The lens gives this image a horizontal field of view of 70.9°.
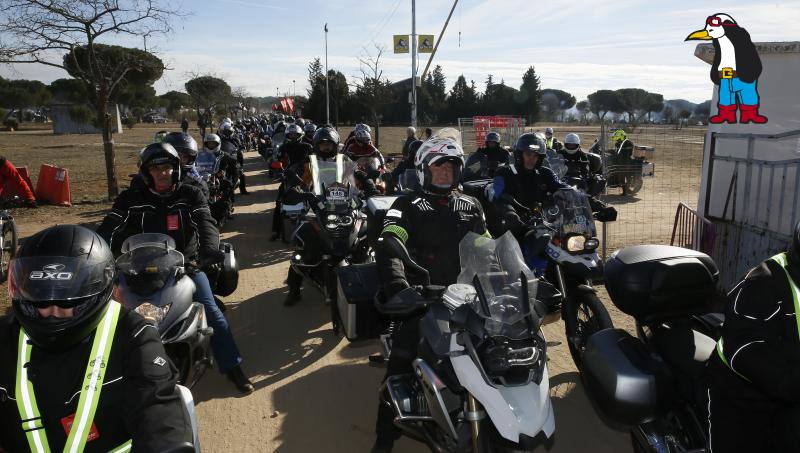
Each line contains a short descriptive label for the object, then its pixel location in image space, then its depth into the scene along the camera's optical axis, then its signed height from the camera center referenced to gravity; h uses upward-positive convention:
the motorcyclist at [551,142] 14.56 -0.23
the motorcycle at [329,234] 6.47 -1.16
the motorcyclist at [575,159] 11.84 -0.56
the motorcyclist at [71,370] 2.19 -0.94
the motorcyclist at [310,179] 7.12 -0.65
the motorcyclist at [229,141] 14.03 -0.19
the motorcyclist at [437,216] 4.00 -0.58
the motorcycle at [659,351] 2.80 -1.15
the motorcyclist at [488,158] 11.95 -0.54
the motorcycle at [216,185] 10.94 -1.06
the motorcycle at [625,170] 16.28 -1.05
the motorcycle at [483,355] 2.67 -1.10
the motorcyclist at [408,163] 11.19 -0.62
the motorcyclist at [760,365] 2.29 -0.95
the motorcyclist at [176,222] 4.65 -0.75
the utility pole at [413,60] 20.49 +2.69
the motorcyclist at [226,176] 11.81 -0.89
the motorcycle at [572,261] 4.70 -1.11
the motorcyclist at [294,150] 12.41 -0.36
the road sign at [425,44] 19.70 +3.10
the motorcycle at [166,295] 3.89 -1.13
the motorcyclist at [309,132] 14.08 +0.05
